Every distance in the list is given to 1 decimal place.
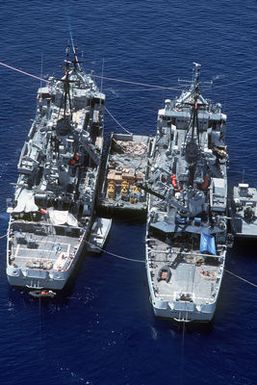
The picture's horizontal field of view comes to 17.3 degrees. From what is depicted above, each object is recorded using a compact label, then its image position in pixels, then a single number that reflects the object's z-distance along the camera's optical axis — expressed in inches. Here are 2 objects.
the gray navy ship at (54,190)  5487.2
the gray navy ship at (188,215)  5290.4
